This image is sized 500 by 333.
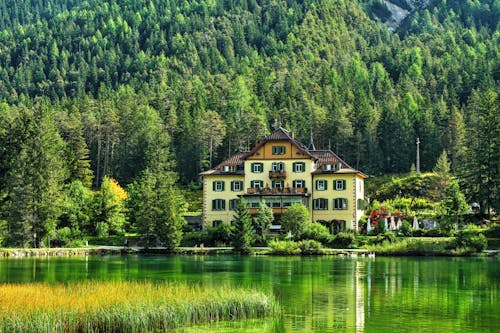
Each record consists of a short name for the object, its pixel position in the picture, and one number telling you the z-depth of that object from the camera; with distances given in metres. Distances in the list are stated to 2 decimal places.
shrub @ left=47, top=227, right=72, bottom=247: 75.88
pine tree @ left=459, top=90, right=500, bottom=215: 81.81
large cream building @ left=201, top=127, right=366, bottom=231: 84.75
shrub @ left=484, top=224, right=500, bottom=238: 72.81
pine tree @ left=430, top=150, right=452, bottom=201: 100.06
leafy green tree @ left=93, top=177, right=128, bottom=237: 83.50
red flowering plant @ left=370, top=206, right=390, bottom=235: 78.56
